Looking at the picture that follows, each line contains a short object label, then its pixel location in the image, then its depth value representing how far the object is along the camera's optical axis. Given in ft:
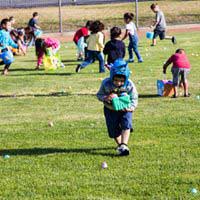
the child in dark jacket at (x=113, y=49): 54.70
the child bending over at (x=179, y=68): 47.03
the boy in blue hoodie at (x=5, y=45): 64.59
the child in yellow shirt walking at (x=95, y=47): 62.69
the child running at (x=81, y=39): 76.48
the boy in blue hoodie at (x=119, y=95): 31.32
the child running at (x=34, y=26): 98.93
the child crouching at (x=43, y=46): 69.31
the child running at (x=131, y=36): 71.15
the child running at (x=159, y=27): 88.89
